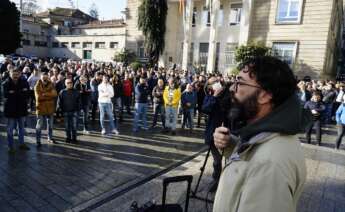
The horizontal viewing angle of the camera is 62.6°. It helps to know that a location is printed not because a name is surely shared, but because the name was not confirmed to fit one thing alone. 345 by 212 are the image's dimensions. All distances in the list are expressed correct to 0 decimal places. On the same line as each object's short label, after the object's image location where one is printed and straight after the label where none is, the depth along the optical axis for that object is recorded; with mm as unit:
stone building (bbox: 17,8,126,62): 42250
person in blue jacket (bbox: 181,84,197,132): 10539
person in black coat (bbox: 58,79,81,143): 7828
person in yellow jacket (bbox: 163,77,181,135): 10008
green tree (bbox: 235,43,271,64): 21906
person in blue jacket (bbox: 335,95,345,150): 8750
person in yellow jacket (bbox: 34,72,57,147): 7492
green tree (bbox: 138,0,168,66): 29625
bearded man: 1354
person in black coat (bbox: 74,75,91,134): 9164
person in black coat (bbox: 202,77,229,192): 5121
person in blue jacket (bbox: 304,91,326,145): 9422
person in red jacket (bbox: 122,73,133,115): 12055
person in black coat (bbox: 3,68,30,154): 6832
